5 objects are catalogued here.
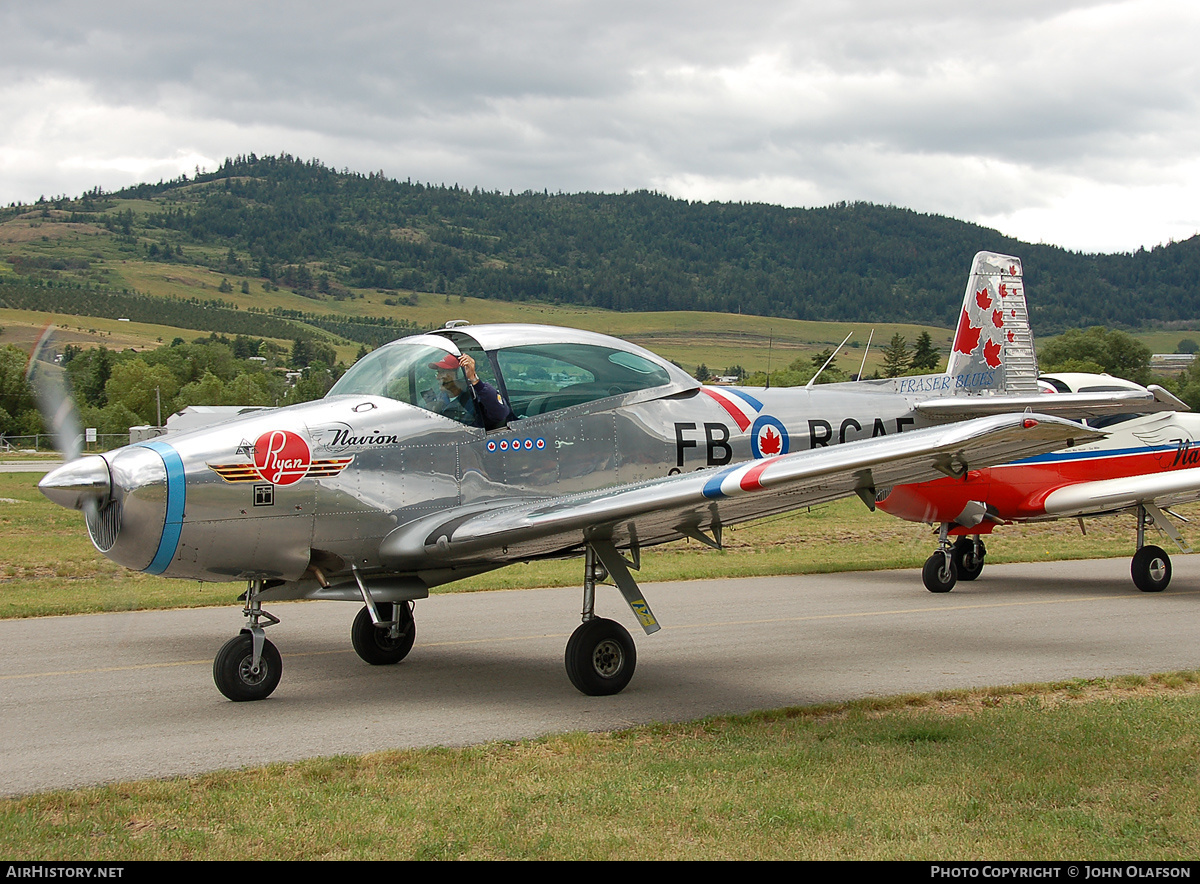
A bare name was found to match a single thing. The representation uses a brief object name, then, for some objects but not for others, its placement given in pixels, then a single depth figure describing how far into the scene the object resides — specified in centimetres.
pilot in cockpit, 808
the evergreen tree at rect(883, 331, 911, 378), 9456
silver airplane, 684
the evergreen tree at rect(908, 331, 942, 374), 9322
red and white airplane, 1388
